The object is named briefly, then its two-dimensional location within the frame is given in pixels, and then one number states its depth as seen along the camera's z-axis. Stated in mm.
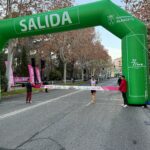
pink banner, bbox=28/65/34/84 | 18991
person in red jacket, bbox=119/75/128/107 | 8675
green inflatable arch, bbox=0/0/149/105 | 8617
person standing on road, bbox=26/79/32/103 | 10724
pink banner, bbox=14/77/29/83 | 27919
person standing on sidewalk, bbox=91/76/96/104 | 10617
